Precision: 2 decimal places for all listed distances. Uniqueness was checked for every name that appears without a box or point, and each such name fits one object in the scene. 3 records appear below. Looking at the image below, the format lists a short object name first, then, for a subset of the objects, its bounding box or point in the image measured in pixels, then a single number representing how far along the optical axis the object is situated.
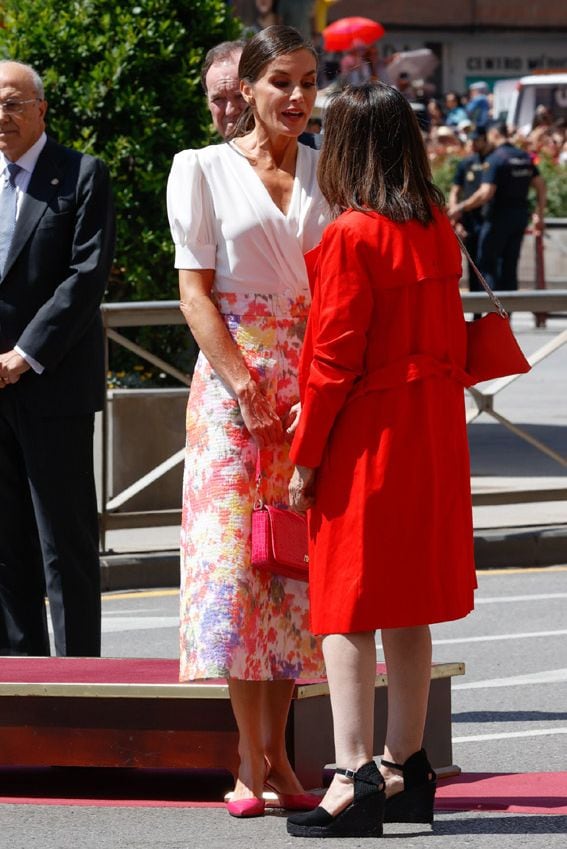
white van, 73.81
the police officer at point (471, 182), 43.28
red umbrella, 74.25
